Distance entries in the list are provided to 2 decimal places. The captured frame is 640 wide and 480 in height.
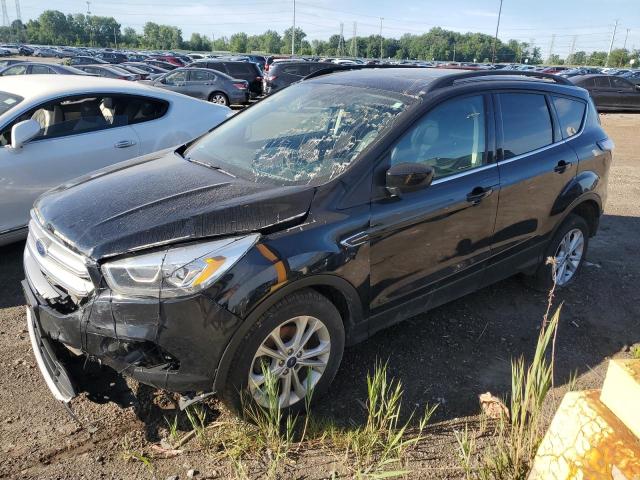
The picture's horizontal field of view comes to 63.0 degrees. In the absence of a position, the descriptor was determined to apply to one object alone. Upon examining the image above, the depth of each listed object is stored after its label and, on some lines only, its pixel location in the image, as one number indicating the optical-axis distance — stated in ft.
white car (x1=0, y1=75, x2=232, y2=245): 14.84
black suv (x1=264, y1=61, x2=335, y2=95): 63.72
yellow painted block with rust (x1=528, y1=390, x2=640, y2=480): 5.74
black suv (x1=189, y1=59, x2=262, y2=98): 68.33
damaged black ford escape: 7.84
